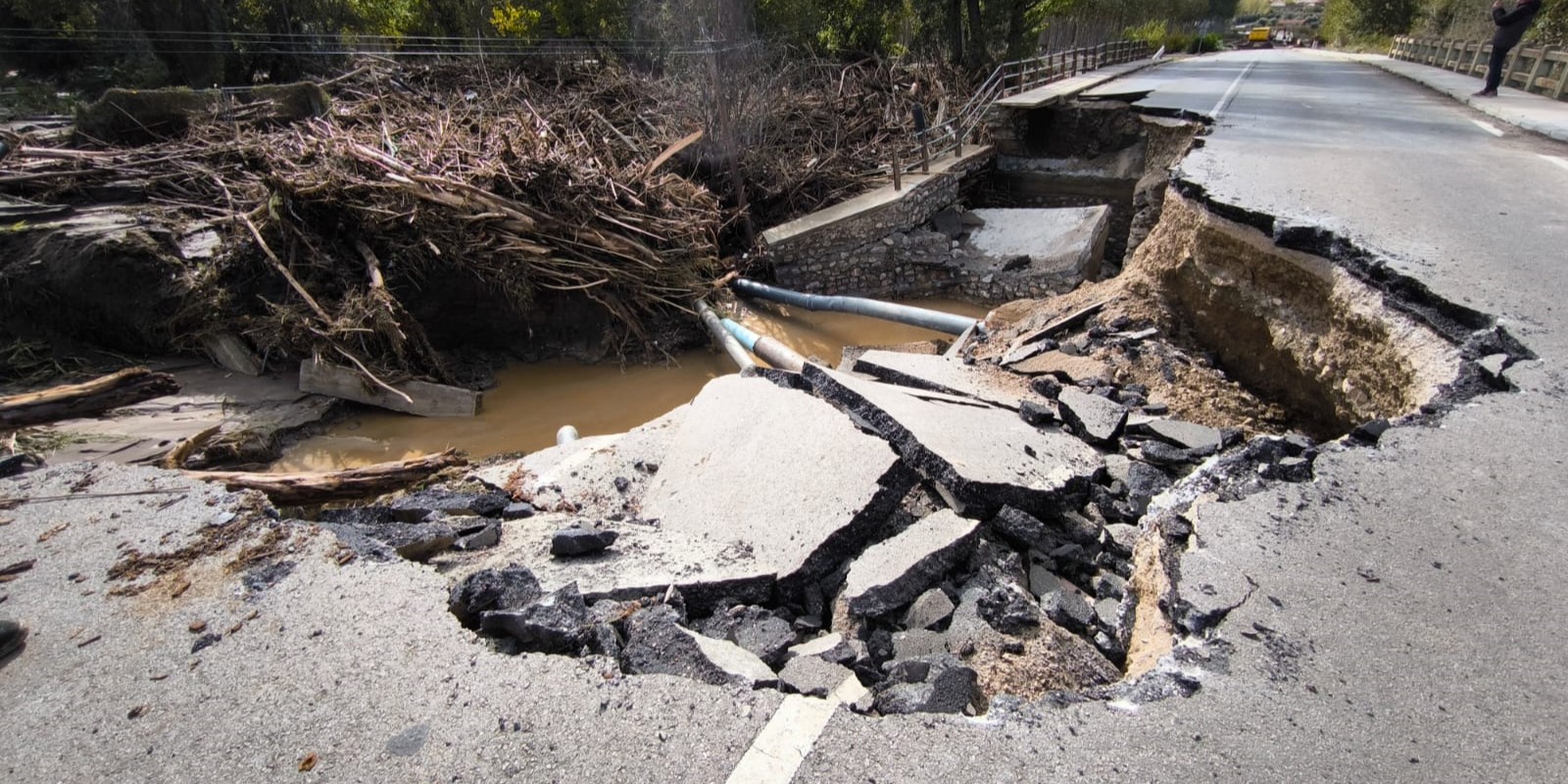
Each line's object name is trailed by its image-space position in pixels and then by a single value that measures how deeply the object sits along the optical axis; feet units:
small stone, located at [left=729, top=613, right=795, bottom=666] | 7.90
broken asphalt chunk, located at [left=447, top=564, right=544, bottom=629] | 7.82
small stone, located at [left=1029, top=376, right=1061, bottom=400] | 15.21
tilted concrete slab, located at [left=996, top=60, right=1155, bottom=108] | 41.72
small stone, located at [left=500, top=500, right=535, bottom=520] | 11.28
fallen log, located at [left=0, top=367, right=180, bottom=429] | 15.69
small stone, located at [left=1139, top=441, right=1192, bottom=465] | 11.71
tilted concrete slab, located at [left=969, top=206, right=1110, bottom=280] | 32.63
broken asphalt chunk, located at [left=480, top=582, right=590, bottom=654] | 7.24
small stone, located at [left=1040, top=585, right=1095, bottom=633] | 8.51
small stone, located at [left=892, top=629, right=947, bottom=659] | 8.09
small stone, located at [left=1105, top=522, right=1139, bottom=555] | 10.07
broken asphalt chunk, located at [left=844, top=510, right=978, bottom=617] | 8.82
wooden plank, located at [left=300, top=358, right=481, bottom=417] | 23.67
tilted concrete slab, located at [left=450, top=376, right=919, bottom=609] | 9.13
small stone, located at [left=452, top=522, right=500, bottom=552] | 10.13
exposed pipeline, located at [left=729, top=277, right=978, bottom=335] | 25.91
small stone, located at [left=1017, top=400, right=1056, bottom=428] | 13.21
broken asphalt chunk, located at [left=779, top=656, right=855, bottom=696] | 6.99
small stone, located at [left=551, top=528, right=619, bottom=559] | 9.51
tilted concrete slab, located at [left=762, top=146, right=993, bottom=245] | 33.32
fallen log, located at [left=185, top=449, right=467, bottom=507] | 11.97
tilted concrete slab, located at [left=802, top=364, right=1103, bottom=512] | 10.46
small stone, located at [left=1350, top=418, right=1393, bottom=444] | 9.18
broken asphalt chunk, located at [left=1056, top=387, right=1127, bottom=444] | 12.65
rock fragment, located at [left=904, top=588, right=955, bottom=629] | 8.64
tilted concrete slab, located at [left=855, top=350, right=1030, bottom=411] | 14.98
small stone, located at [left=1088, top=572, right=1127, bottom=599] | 9.26
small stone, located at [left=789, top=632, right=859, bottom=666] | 7.71
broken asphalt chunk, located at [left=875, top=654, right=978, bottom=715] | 6.47
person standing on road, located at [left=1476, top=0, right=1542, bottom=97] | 32.94
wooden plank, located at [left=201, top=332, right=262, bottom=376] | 24.06
